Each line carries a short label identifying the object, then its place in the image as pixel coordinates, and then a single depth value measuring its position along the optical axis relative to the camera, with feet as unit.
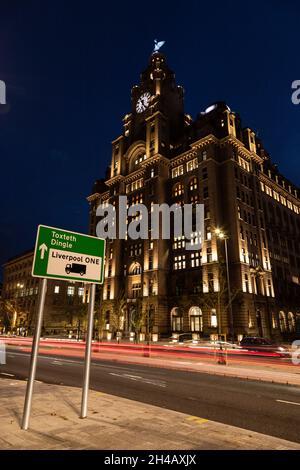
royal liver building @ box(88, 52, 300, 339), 174.70
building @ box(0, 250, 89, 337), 267.39
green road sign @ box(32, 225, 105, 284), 19.34
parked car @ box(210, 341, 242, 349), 94.91
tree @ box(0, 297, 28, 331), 275.65
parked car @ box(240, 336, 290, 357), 77.85
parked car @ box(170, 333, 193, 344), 151.77
